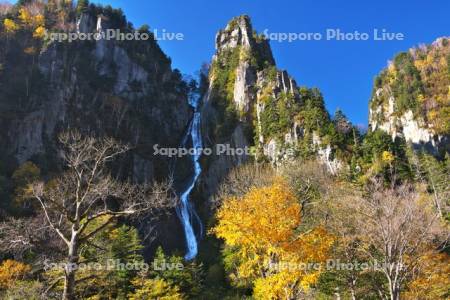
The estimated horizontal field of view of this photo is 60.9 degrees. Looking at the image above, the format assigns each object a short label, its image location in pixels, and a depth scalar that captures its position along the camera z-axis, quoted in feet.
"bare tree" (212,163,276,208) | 130.21
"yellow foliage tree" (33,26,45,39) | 224.33
